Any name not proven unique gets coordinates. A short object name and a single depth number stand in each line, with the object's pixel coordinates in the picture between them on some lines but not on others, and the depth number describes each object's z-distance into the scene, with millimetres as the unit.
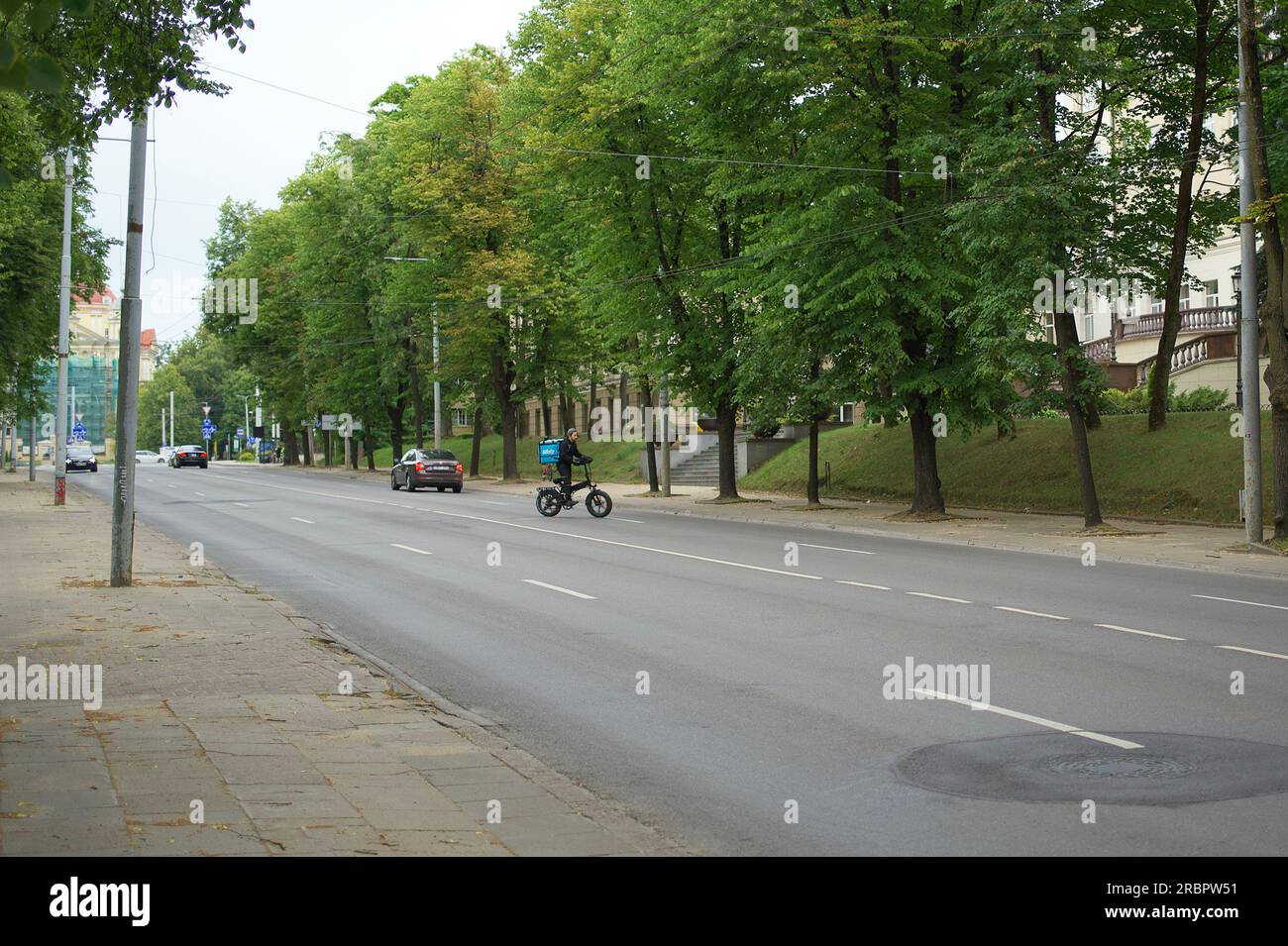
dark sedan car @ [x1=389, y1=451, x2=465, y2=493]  47344
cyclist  30891
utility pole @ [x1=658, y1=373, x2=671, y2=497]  40562
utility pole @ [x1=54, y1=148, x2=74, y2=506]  34969
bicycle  31516
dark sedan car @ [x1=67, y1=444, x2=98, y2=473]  74000
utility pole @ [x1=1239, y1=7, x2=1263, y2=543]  21036
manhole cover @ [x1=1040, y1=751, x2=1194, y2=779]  7164
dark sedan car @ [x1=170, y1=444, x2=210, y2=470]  83250
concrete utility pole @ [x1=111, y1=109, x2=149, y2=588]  15688
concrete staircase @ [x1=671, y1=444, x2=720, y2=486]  50000
